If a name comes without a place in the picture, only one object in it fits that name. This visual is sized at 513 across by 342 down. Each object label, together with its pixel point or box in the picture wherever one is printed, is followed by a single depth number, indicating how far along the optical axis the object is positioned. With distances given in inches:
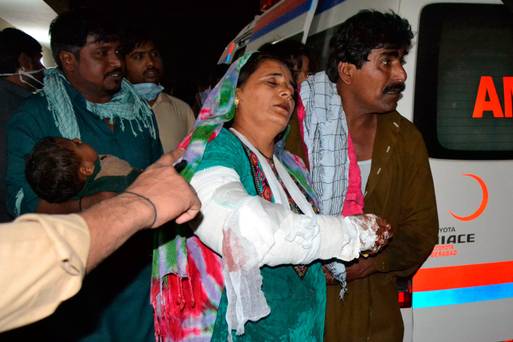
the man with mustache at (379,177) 91.0
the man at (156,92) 150.4
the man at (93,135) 86.3
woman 54.4
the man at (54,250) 34.6
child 77.7
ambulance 94.7
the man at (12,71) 120.7
